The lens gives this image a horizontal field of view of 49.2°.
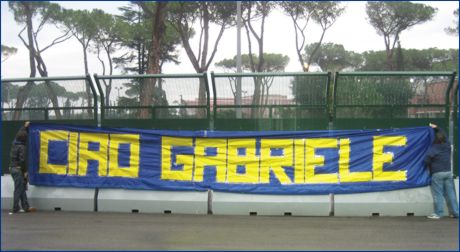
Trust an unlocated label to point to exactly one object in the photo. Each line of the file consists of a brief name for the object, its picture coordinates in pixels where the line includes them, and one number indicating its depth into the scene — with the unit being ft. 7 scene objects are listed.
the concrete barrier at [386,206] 30.81
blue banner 31.48
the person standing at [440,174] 29.84
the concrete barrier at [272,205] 30.91
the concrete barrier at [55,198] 32.60
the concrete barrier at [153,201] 31.53
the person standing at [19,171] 31.81
